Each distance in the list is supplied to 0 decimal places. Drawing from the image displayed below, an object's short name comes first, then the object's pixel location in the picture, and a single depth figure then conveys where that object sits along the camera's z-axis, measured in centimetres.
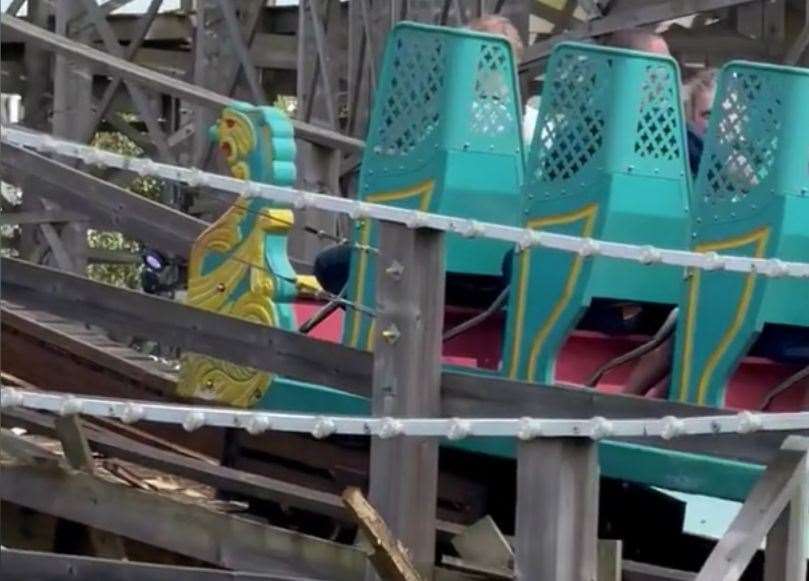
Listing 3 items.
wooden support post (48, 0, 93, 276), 1978
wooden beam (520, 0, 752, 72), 1691
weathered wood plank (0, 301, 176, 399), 1041
